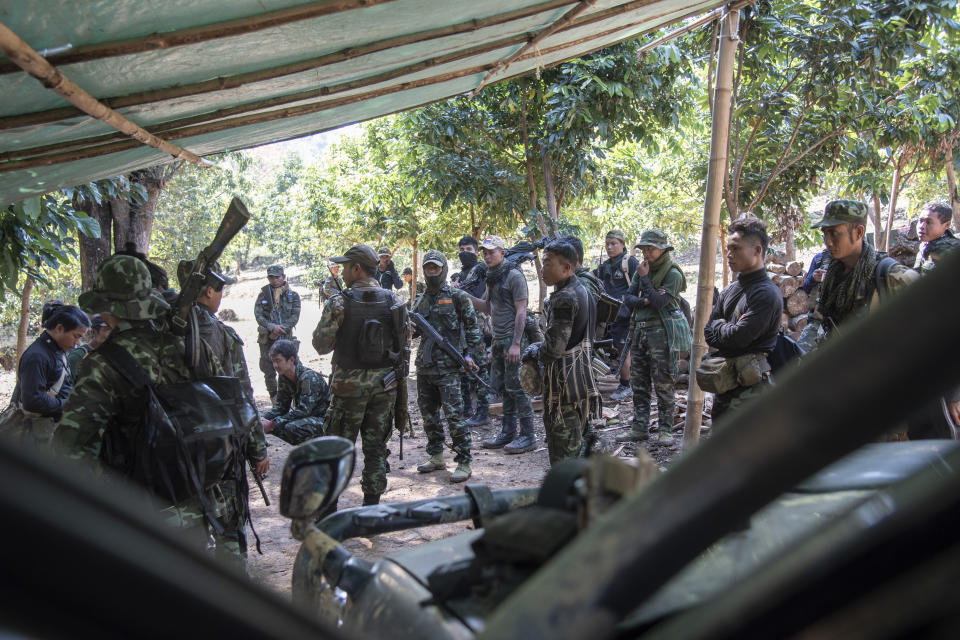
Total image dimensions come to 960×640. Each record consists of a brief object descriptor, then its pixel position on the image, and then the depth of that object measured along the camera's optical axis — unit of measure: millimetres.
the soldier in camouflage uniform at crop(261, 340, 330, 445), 5234
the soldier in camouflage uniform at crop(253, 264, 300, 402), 9625
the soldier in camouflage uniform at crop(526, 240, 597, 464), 4695
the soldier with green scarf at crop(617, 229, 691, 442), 6770
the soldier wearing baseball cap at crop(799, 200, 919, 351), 3600
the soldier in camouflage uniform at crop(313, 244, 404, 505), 5066
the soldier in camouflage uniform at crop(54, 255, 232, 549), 2781
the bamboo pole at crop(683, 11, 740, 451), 4086
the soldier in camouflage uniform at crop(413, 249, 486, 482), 6375
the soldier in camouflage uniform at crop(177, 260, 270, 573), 3359
